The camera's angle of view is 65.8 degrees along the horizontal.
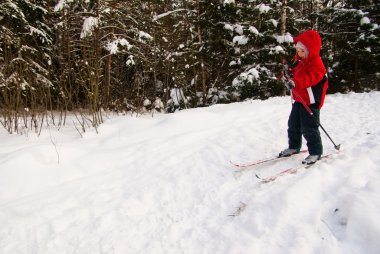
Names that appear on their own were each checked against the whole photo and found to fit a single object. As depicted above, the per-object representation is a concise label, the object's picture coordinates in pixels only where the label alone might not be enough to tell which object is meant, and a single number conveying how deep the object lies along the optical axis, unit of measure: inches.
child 145.9
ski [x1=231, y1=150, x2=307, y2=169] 152.9
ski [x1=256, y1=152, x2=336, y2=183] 134.1
